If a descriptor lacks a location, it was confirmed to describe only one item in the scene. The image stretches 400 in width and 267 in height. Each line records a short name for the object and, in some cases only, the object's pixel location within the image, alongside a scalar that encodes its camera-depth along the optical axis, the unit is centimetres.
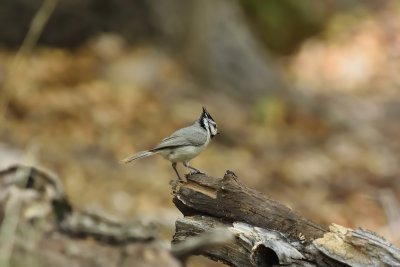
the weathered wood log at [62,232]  812
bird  728
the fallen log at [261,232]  637
